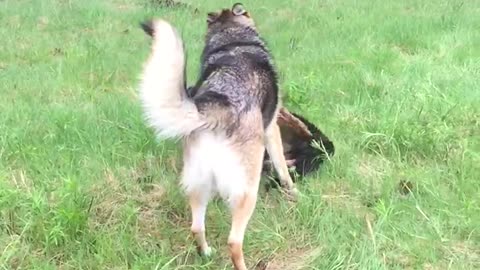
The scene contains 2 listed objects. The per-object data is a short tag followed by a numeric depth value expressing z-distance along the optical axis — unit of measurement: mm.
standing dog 2865
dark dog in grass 4078
